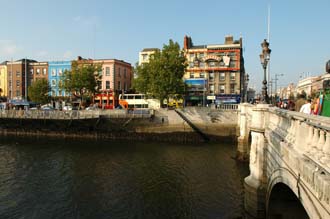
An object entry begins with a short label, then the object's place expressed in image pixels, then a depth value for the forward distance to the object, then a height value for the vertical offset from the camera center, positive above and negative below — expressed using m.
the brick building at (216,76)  48.56 +6.00
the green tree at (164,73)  37.91 +5.02
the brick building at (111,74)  56.56 +7.02
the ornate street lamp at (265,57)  11.69 +2.44
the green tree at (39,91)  51.47 +2.48
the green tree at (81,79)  43.91 +4.49
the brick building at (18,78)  60.81 +6.24
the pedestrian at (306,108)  11.11 -0.09
